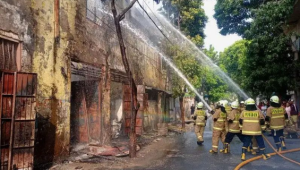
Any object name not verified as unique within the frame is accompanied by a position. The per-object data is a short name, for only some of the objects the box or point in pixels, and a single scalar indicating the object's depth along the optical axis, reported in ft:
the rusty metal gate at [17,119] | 18.19
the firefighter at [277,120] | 29.45
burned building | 19.04
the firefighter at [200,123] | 34.45
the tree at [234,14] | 58.34
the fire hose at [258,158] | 21.48
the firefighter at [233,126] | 28.86
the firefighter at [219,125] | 29.32
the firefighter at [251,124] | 25.70
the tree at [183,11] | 66.74
